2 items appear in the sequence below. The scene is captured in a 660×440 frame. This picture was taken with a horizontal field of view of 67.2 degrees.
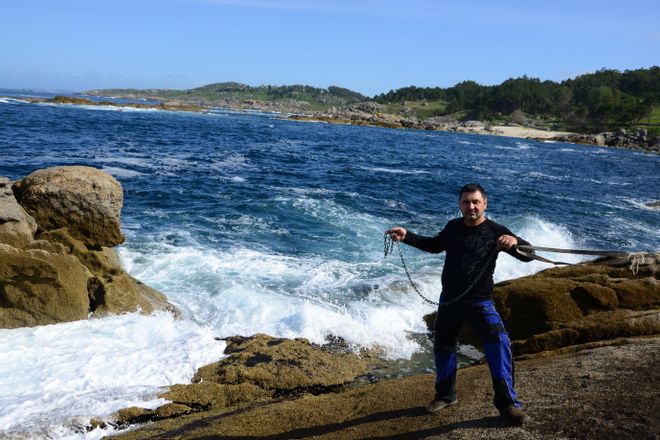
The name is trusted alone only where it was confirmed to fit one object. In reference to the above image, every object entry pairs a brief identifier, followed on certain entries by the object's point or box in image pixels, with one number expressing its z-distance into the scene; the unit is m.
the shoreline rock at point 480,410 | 4.25
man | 4.48
